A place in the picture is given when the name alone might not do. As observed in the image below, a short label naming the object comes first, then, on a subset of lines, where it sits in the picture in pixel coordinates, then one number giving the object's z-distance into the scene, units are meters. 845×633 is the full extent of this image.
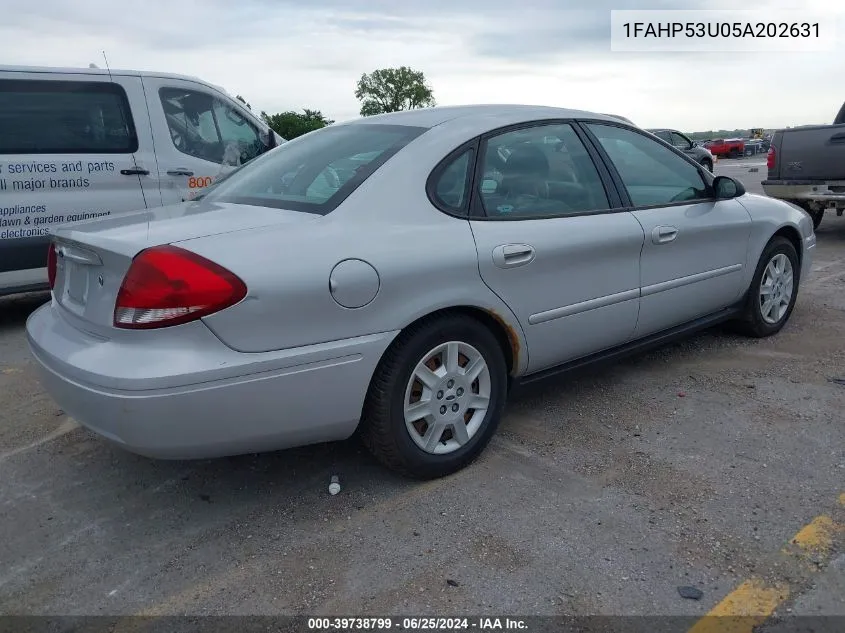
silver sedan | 2.51
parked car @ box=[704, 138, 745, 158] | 44.12
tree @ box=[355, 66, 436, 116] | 91.25
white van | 5.54
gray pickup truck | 8.28
